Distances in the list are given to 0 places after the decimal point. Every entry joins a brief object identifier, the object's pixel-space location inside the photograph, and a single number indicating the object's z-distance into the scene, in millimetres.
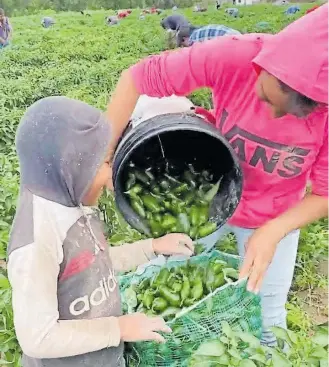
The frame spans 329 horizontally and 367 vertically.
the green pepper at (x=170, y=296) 1771
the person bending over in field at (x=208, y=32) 4195
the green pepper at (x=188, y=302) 1777
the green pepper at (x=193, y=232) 1794
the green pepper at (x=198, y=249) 1944
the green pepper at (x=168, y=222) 1800
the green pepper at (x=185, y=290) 1782
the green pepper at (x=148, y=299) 1767
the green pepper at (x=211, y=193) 1859
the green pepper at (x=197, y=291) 1795
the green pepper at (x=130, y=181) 1788
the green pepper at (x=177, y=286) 1783
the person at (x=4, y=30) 5118
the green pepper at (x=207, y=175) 1896
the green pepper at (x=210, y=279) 1830
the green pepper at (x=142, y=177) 1808
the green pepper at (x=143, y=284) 1849
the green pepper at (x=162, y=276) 1826
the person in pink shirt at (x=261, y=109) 1429
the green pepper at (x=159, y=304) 1759
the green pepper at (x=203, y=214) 1814
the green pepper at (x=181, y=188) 1841
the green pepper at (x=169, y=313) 1746
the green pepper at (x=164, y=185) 1842
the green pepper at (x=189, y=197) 1850
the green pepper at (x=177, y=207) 1824
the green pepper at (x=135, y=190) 1771
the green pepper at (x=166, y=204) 1825
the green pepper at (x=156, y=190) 1825
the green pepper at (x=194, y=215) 1808
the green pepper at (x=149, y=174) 1833
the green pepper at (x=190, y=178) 1868
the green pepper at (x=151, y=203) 1808
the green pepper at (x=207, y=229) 1788
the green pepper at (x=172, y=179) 1863
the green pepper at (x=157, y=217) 1806
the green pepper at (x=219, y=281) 1829
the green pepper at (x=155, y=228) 1811
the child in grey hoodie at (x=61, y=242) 1233
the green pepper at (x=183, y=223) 1800
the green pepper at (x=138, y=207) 1787
